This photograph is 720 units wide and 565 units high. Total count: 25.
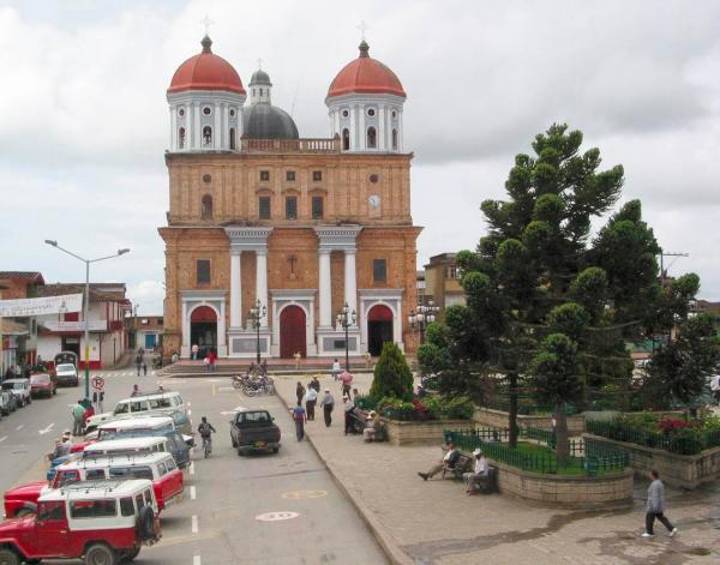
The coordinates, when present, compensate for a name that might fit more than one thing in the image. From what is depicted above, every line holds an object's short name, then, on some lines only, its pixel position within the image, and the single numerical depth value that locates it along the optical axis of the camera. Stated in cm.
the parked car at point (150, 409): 3275
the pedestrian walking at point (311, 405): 3712
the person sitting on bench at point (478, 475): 2153
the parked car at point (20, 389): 4729
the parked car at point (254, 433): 2933
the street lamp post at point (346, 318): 6200
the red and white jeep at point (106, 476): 1955
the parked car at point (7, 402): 4347
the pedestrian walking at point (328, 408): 3522
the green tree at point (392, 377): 3438
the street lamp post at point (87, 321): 4453
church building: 7181
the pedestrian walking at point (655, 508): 1700
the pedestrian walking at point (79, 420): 3522
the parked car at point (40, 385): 5159
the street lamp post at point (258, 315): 6568
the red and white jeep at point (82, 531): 1652
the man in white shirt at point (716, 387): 3580
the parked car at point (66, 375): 5903
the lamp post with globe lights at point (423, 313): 4306
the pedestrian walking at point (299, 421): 3228
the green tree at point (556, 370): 2009
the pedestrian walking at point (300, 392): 3636
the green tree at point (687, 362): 2094
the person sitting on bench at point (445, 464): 2336
